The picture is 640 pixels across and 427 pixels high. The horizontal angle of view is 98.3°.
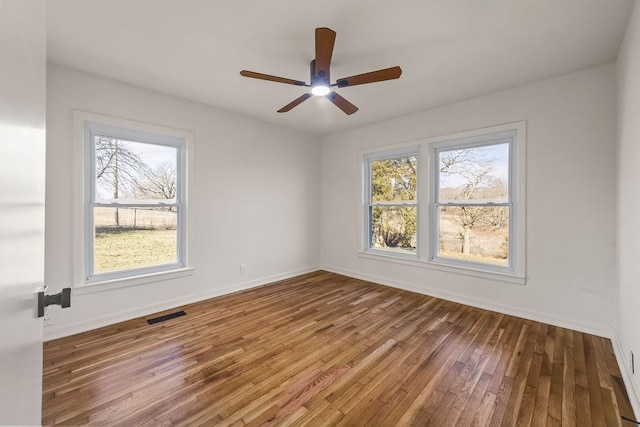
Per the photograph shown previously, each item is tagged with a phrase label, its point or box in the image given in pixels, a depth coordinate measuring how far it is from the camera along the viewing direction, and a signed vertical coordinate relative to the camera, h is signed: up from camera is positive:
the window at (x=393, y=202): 4.14 +0.16
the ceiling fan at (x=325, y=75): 1.85 +1.10
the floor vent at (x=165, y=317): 2.95 -1.17
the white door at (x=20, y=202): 0.48 +0.02
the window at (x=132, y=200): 2.87 +0.12
